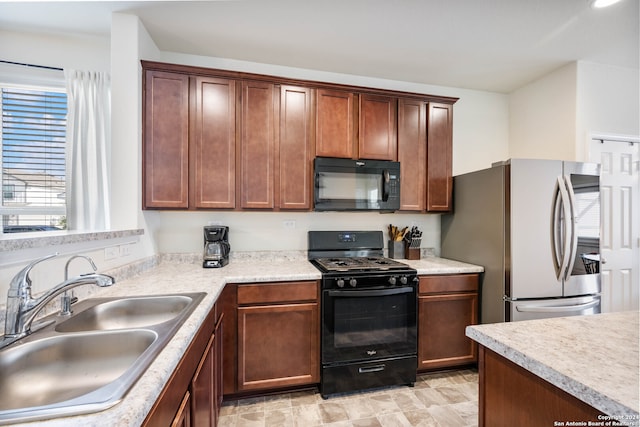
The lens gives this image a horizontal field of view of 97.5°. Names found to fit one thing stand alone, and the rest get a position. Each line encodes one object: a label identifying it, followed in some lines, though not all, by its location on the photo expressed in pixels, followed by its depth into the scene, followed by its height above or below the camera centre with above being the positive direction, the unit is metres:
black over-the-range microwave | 2.37 +0.25
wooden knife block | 2.71 -0.39
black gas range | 2.06 -0.86
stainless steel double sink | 0.67 -0.47
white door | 2.64 -0.11
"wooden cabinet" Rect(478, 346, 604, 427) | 0.70 -0.53
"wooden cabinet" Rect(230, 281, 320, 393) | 1.97 -0.89
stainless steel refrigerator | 2.13 -0.21
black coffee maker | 2.20 -0.28
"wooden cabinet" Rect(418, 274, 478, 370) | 2.29 -0.89
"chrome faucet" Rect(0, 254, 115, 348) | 0.95 -0.32
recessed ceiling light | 1.83 +1.39
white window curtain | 2.20 +0.49
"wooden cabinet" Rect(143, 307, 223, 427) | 0.82 -0.67
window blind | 2.21 +0.44
